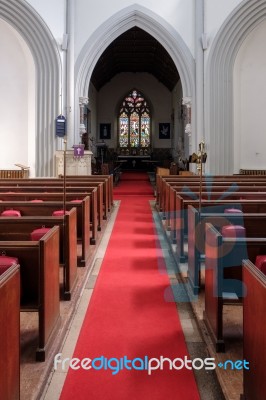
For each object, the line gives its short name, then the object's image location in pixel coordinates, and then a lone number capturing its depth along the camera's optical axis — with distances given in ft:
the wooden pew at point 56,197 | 17.04
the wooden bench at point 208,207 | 14.57
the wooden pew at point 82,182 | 22.91
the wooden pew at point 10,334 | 5.51
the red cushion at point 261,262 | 7.90
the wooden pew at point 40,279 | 7.86
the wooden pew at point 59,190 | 19.48
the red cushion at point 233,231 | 10.49
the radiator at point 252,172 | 38.37
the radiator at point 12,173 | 37.78
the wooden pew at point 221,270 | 8.21
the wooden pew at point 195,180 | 23.61
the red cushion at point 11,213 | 13.86
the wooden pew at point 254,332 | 5.63
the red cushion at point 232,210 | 14.27
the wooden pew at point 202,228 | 11.03
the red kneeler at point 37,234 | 10.23
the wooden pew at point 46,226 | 10.80
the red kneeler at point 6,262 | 7.27
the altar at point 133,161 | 67.67
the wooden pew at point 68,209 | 13.96
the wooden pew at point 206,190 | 18.07
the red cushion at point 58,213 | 13.67
